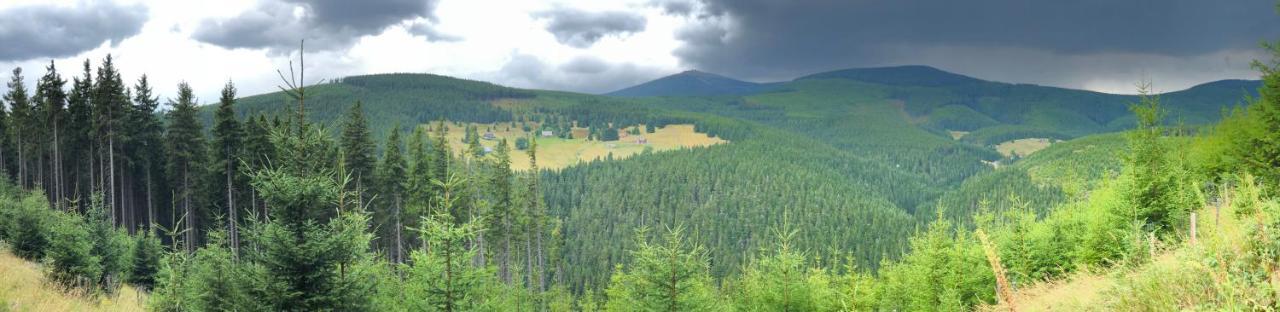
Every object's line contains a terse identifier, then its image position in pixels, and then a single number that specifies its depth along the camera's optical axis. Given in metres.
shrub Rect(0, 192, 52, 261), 27.23
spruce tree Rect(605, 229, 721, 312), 23.72
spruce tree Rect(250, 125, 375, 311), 12.91
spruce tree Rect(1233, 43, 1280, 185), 29.06
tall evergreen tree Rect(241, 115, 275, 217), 42.56
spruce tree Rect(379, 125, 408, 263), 52.97
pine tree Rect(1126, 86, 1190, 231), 26.17
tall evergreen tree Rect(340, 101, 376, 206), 48.84
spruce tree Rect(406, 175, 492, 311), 17.98
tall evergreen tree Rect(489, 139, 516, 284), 61.03
